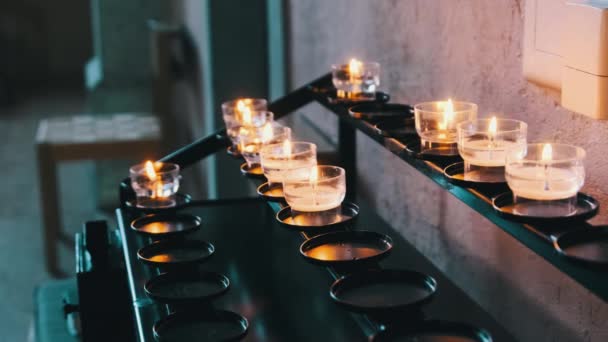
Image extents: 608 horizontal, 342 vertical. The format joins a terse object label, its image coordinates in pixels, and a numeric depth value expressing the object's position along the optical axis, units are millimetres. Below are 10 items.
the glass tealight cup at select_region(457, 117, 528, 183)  994
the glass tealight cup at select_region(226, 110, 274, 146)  1314
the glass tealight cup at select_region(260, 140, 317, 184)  1155
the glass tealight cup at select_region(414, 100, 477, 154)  1074
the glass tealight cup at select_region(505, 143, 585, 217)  913
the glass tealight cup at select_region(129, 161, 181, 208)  1260
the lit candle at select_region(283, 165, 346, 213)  1067
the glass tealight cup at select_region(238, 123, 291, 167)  1263
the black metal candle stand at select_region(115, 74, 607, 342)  910
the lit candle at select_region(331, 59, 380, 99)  1288
